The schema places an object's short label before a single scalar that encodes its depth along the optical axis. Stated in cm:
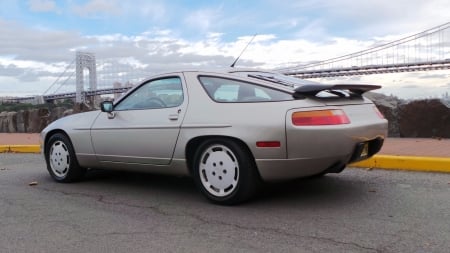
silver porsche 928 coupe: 439
